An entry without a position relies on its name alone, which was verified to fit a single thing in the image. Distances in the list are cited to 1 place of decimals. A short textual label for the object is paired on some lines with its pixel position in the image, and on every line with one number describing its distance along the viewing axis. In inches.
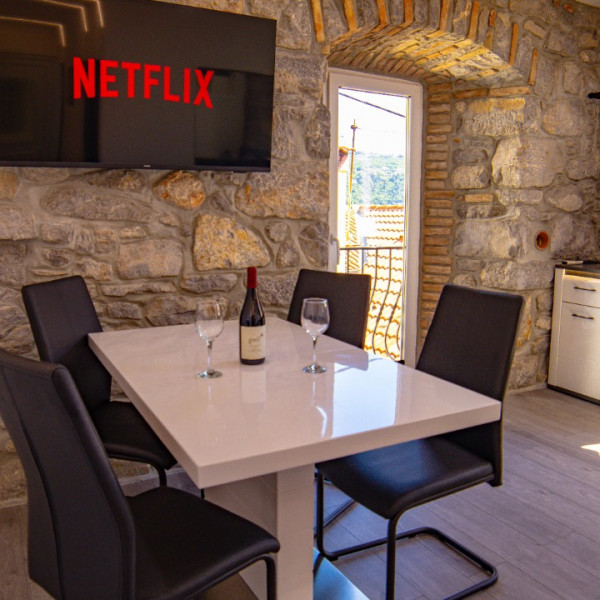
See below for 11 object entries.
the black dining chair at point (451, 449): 66.4
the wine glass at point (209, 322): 66.4
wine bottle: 70.3
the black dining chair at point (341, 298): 96.6
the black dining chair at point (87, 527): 41.0
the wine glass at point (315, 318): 69.0
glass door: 144.8
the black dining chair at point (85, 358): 77.0
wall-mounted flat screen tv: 90.3
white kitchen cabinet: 146.9
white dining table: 48.1
